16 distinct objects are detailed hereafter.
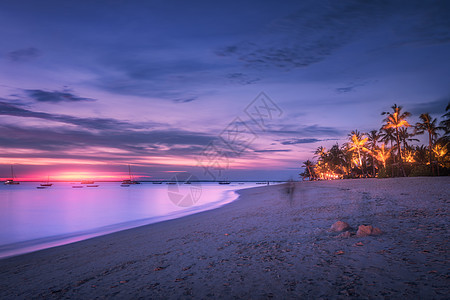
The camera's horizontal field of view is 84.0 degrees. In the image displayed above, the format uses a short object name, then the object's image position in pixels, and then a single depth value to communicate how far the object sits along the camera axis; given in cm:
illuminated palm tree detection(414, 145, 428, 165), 4254
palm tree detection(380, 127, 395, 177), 5762
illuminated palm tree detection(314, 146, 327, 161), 9115
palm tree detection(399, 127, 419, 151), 6050
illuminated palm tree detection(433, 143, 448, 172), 3582
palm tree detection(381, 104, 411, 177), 5090
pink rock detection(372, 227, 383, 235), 603
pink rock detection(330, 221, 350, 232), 671
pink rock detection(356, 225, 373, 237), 600
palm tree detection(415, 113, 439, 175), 4788
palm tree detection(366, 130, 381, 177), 6788
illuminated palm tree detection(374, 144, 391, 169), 5931
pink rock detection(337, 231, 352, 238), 607
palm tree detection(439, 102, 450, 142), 3851
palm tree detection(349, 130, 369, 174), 6549
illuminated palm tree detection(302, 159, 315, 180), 11531
